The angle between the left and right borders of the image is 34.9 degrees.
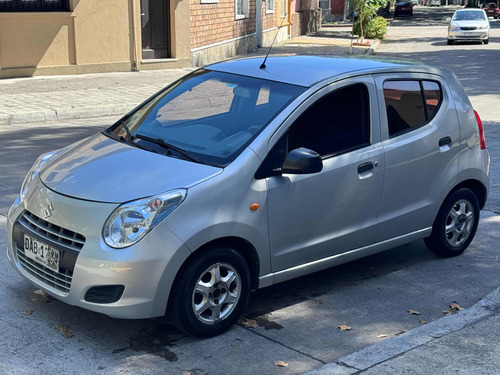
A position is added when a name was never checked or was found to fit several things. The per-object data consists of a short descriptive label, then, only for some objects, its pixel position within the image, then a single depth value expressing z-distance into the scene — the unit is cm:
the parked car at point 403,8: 6919
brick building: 1741
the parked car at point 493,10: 6638
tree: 3253
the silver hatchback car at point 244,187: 468
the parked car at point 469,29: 3434
